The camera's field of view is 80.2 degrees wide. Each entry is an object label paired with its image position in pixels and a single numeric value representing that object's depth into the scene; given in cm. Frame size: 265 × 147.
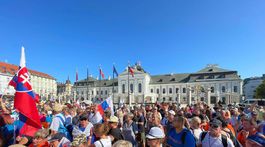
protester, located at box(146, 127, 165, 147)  233
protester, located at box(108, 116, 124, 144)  336
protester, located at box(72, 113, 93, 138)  342
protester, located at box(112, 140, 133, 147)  183
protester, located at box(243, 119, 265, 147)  260
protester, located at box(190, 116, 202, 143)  366
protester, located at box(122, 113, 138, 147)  412
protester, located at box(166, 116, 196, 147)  274
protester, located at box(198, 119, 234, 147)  279
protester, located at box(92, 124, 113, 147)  251
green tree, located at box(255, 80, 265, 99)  4326
